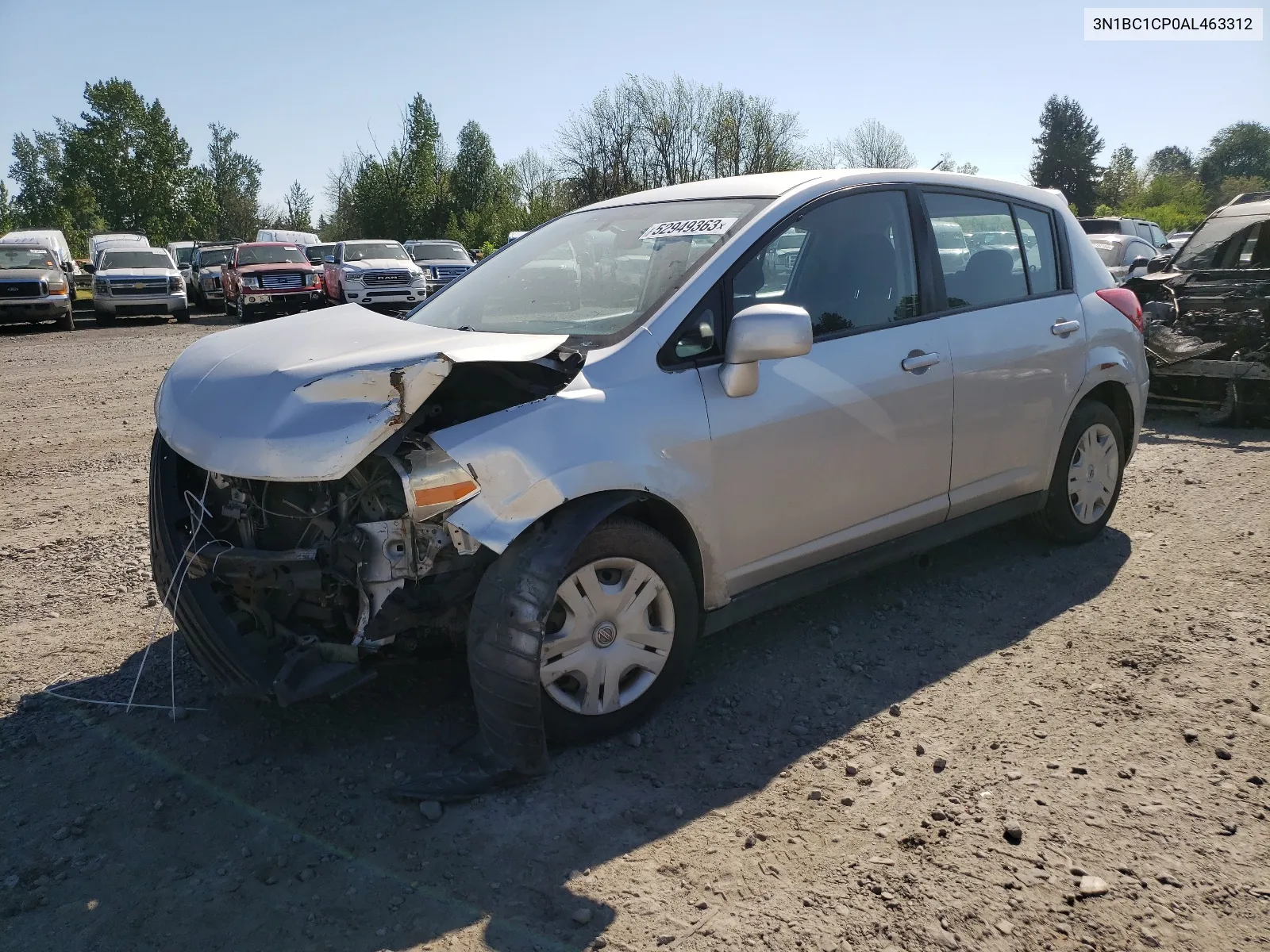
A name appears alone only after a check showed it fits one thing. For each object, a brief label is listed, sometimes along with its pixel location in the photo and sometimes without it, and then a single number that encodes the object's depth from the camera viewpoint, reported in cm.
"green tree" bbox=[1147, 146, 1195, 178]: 9356
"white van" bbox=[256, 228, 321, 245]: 3834
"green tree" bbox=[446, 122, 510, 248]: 5037
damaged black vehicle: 848
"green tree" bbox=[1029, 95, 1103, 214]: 8200
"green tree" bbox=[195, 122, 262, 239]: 6475
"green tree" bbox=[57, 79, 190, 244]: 5694
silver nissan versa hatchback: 294
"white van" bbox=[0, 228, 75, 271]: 2494
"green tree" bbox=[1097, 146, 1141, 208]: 7650
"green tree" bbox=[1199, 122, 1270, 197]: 8431
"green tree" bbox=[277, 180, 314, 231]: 6888
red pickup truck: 2302
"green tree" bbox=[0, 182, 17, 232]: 5881
